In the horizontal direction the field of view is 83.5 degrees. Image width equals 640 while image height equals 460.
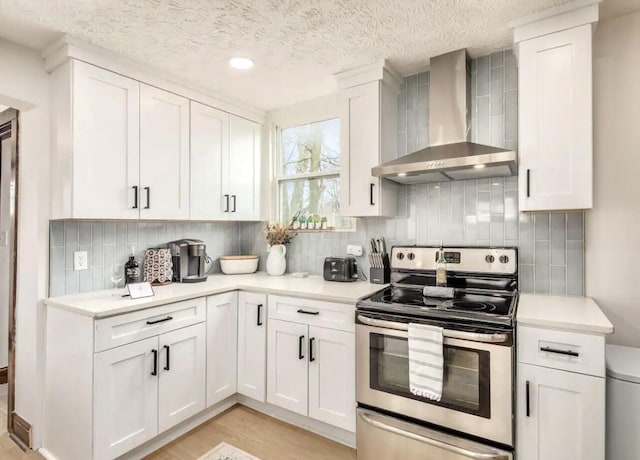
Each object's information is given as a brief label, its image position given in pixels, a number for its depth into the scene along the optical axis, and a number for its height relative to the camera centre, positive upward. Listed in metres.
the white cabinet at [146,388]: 1.88 -0.91
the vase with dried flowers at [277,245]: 3.12 -0.13
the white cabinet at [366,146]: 2.43 +0.59
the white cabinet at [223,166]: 2.76 +0.54
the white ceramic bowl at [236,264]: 3.21 -0.30
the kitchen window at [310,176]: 3.07 +0.49
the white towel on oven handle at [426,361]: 1.72 -0.64
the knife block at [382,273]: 2.59 -0.31
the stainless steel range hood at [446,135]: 2.08 +0.61
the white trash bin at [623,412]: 1.52 -0.78
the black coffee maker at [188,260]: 2.78 -0.23
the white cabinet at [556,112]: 1.78 +0.61
